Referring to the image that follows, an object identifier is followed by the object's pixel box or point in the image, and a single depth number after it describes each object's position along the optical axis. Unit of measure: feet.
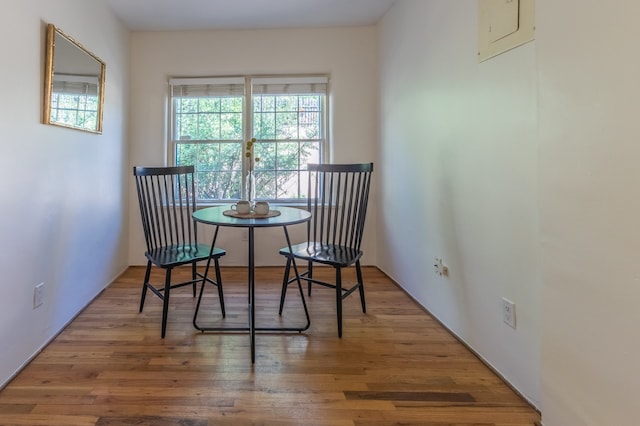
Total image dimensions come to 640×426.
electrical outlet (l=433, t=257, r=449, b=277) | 7.08
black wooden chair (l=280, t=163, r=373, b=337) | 6.82
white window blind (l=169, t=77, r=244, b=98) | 11.38
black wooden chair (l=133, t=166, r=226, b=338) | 6.79
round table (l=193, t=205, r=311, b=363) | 5.98
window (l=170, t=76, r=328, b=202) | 11.61
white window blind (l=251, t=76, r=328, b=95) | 11.39
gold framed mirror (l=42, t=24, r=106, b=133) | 6.38
